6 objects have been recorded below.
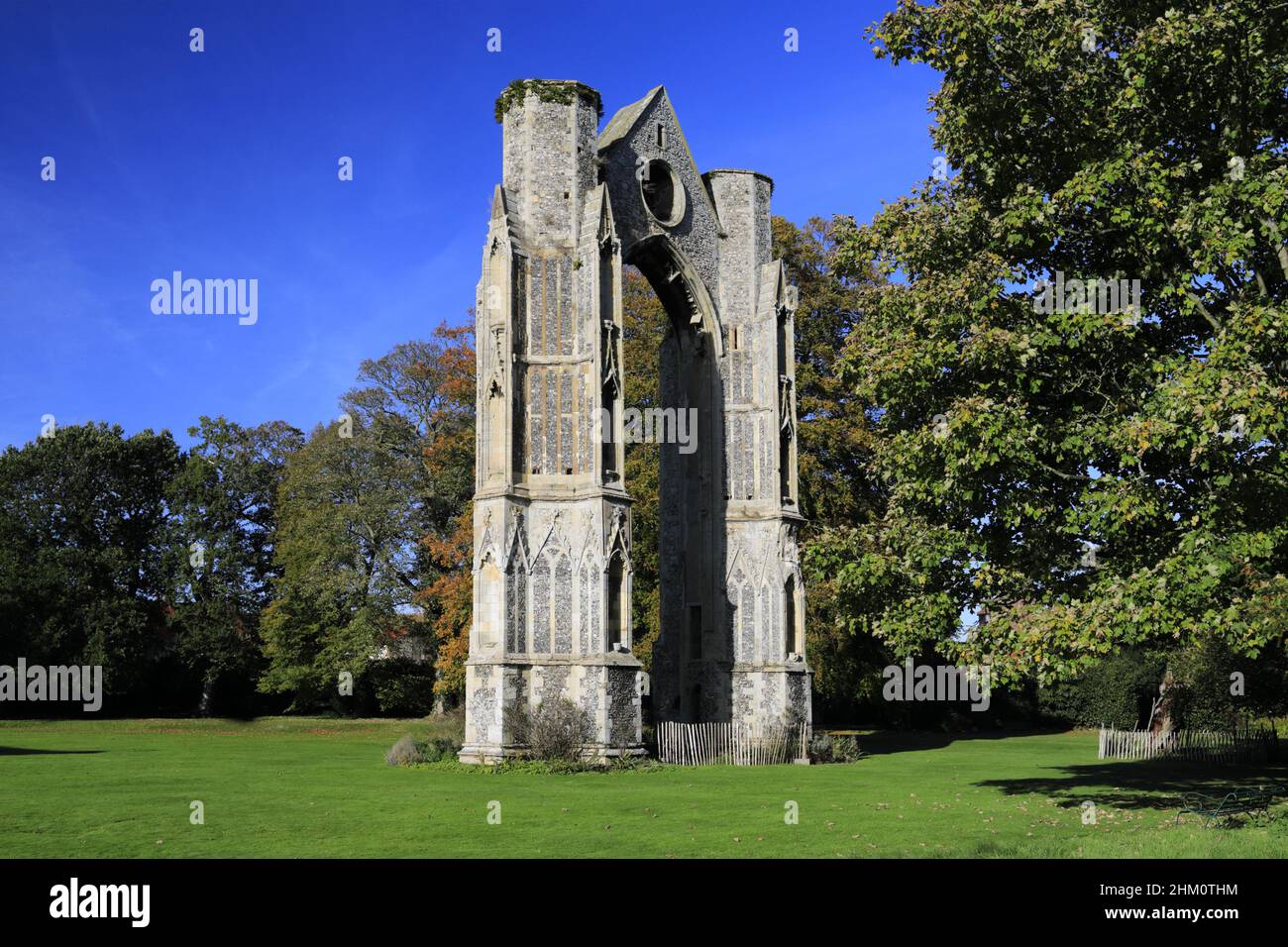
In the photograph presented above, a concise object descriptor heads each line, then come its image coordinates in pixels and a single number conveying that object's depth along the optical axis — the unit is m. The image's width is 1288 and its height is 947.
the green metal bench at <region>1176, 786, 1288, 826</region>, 14.72
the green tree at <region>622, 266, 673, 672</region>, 36.09
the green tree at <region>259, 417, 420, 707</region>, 42.97
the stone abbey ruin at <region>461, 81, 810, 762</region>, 24.58
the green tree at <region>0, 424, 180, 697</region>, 47.00
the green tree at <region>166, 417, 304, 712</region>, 50.19
